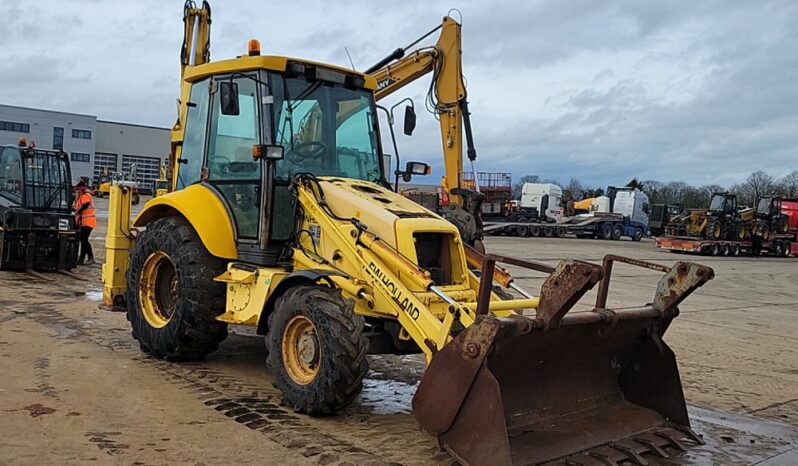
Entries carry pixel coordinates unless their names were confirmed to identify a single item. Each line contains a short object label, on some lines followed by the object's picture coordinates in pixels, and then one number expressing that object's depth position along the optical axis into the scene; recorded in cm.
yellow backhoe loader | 444
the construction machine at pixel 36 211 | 1353
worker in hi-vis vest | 1472
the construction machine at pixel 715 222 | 3150
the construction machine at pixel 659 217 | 4116
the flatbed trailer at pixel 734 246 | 3128
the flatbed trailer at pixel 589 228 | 3766
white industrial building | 7019
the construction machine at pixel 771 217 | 3422
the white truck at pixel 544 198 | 4441
